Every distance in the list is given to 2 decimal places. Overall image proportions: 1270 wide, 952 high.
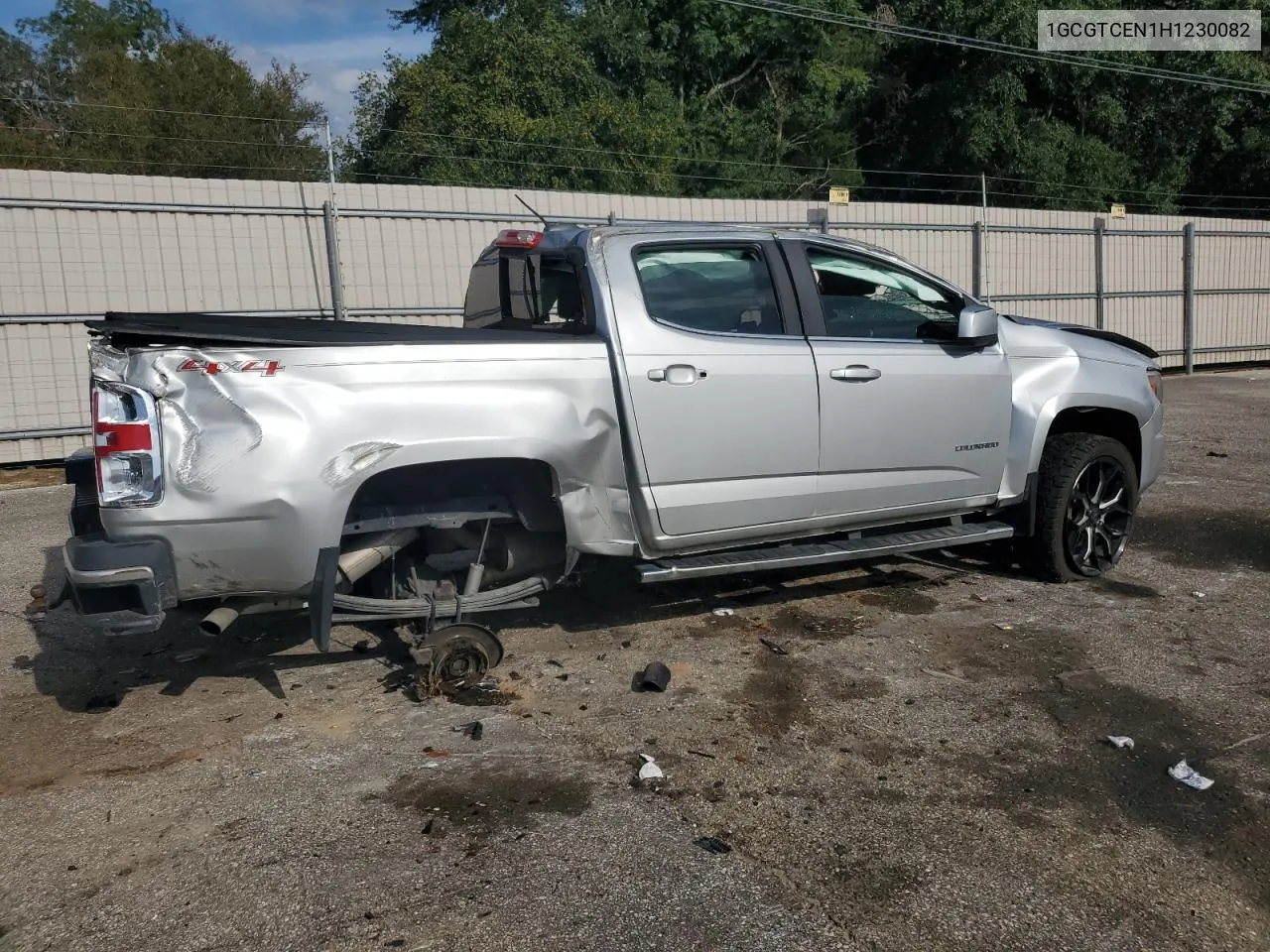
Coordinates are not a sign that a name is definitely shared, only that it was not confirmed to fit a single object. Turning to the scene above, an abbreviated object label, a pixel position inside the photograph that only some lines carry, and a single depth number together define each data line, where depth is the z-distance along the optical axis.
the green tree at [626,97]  20.81
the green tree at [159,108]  25.19
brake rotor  4.65
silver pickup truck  3.96
